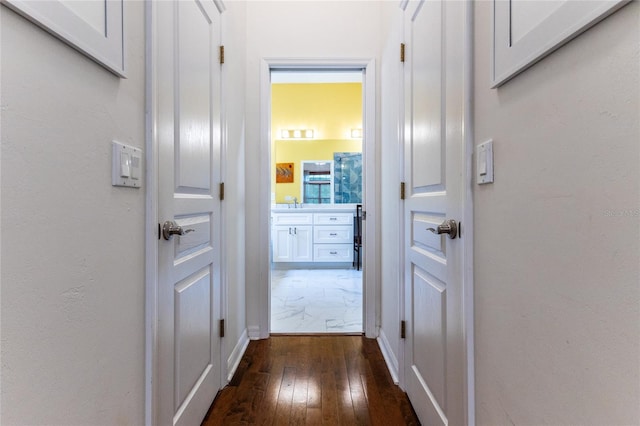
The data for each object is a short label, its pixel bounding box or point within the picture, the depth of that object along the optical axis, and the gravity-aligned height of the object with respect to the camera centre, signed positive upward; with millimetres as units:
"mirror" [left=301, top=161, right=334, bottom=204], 5250 +510
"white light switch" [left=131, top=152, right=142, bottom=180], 922 +139
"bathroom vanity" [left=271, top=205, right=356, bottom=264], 4793 -331
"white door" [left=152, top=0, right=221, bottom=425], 1090 +41
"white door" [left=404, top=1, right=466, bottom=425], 1074 +27
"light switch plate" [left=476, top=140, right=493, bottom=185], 884 +144
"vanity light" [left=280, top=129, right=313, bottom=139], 5188 +1300
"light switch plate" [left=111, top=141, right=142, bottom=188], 848 +133
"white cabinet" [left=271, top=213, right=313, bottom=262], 4793 -361
